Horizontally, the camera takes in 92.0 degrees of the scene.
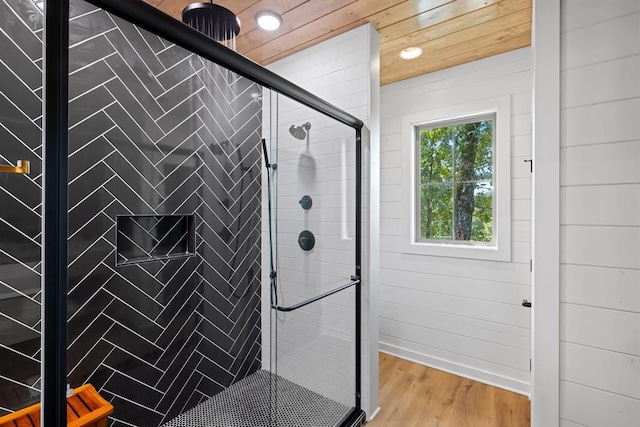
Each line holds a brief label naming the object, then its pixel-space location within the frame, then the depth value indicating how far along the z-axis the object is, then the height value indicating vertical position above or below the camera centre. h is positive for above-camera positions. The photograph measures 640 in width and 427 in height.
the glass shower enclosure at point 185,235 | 1.35 -0.15
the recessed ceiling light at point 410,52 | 2.20 +1.12
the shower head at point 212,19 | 1.33 +0.85
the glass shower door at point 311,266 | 1.71 -0.34
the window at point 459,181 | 2.29 +0.21
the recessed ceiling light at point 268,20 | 1.79 +1.12
